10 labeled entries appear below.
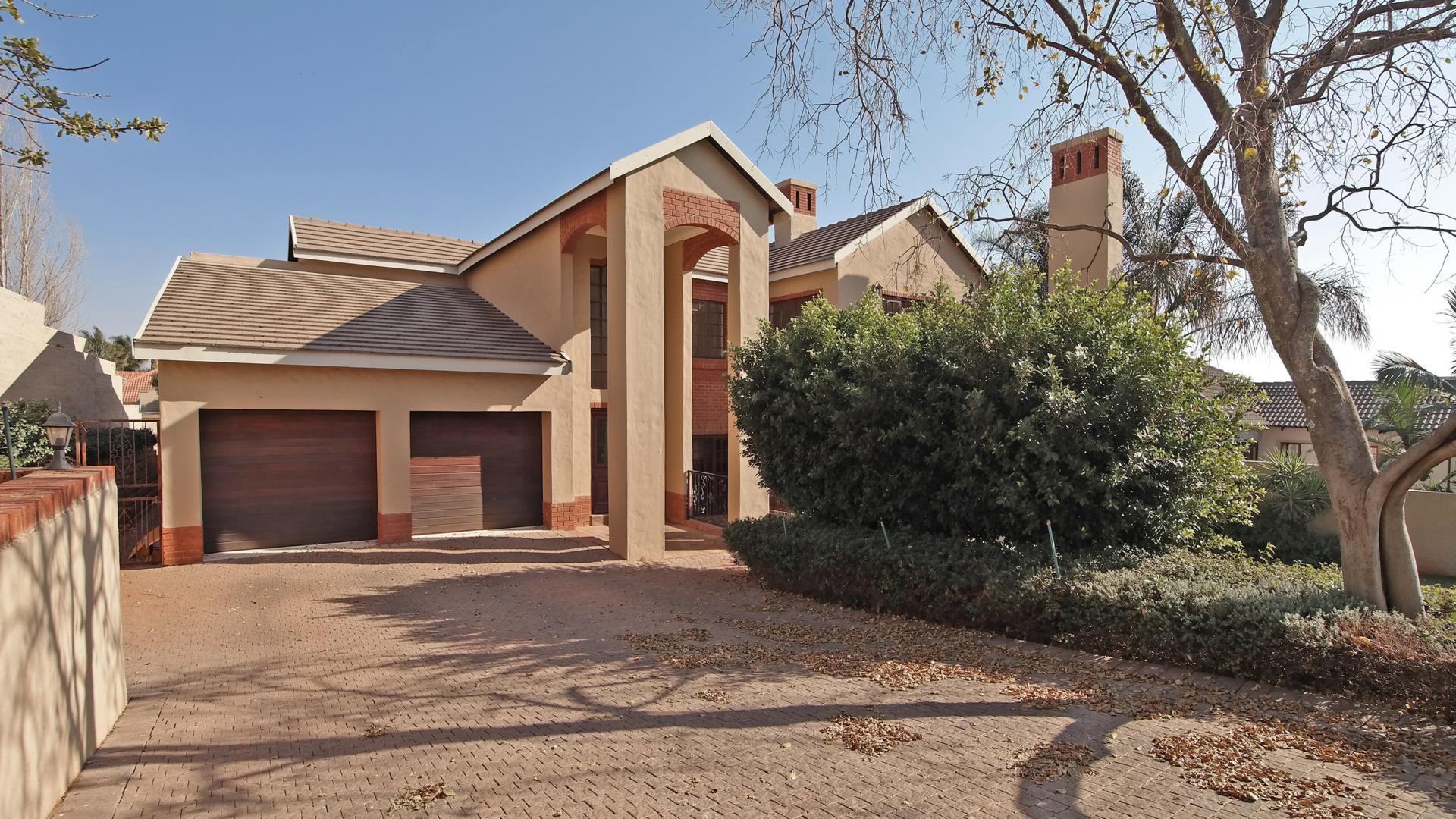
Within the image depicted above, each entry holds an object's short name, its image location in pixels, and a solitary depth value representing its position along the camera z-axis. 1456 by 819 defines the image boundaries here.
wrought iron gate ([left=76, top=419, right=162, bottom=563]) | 12.66
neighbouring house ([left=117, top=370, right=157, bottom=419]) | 35.22
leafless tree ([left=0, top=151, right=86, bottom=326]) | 26.05
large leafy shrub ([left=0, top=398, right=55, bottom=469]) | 12.73
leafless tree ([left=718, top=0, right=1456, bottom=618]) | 7.20
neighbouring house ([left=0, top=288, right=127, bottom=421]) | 15.22
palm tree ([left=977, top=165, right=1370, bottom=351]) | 8.82
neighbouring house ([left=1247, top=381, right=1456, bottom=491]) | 25.81
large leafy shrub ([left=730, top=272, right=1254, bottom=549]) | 8.59
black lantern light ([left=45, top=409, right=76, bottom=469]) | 6.66
